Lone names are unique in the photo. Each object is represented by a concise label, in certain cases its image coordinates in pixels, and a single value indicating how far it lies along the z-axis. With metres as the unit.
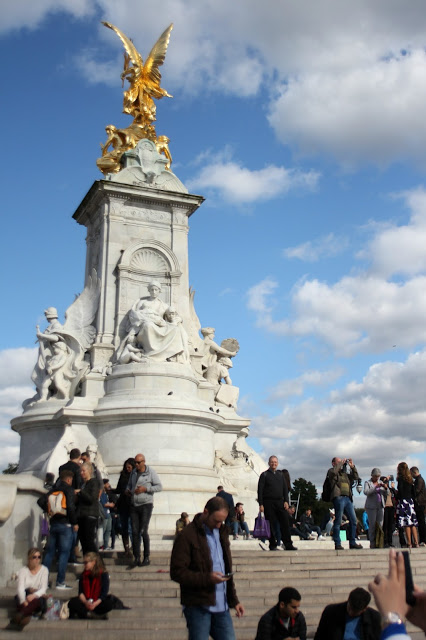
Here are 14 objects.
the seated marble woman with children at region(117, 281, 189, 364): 20.47
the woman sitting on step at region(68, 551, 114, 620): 8.48
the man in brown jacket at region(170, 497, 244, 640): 5.49
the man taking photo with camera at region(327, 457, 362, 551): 12.91
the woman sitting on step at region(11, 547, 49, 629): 8.22
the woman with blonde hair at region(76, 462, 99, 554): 10.41
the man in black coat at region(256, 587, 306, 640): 5.59
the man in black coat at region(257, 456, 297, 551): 12.23
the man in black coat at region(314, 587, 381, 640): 5.22
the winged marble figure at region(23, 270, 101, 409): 21.27
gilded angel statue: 25.05
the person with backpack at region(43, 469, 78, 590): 9.79
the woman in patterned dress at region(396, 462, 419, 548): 13.92
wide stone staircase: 8.20
